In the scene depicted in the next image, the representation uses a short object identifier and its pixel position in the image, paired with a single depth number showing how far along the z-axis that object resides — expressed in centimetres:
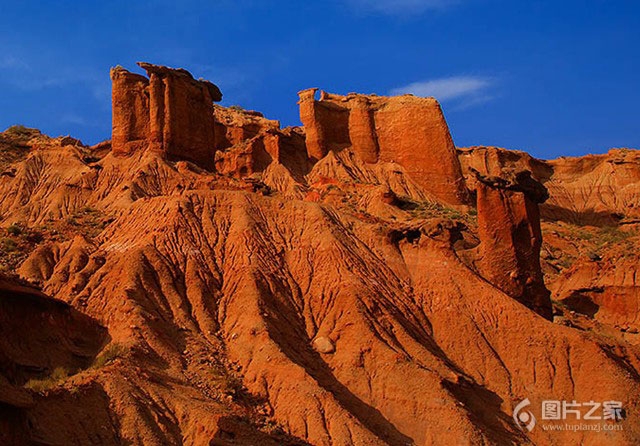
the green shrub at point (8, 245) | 3591
